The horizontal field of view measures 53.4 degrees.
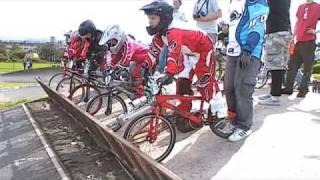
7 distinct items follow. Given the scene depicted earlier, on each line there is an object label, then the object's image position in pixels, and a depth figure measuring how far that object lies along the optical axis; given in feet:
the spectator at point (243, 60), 13.11
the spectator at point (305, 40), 19.66
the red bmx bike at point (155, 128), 12.59
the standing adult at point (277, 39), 17.66
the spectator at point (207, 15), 17.78
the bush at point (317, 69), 53.61
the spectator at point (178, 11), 17.77
